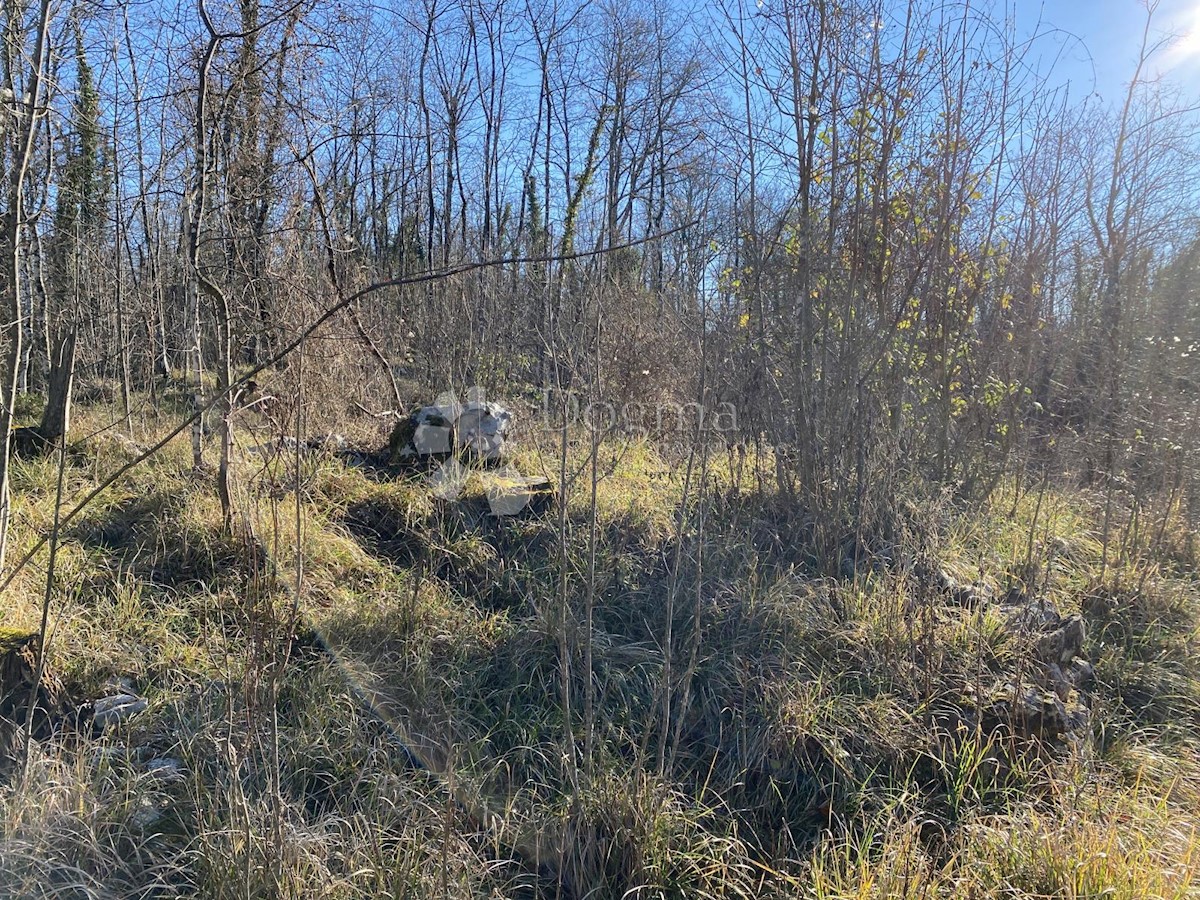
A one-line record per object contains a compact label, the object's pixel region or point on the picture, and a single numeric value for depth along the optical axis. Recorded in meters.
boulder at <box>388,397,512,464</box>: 5.40
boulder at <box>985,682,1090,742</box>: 3.08
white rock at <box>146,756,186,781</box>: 2.63
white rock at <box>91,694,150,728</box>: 2.97
